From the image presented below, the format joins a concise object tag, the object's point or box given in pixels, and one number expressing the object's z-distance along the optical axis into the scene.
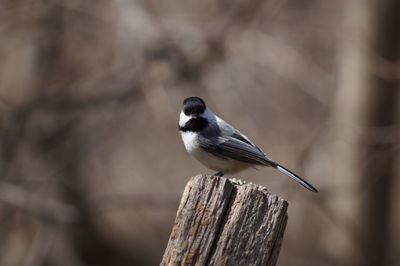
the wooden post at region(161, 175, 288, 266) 4.97
